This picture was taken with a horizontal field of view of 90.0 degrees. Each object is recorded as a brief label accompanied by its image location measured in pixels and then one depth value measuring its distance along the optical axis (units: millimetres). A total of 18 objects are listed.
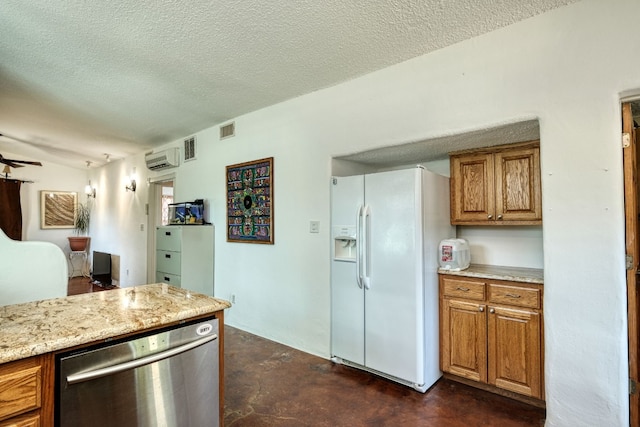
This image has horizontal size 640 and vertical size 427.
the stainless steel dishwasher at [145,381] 1090
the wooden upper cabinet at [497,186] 2373
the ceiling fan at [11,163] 5366
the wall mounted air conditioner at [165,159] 4781
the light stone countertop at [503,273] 2195
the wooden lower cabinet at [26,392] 974
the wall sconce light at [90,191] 7435
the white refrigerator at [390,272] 2393
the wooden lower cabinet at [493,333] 2146
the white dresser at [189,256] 4051
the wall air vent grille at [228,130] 3923
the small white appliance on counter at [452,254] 2562
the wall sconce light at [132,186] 5824
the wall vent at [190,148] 4544
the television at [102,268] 6551
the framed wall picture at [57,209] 7129
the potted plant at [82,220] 7648
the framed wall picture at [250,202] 3521
